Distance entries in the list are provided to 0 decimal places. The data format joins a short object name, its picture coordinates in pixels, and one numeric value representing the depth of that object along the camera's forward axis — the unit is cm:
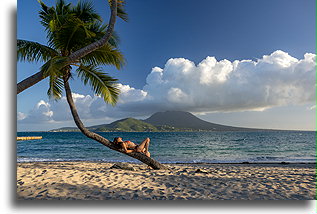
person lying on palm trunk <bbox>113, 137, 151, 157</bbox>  552
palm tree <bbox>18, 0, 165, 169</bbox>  493
